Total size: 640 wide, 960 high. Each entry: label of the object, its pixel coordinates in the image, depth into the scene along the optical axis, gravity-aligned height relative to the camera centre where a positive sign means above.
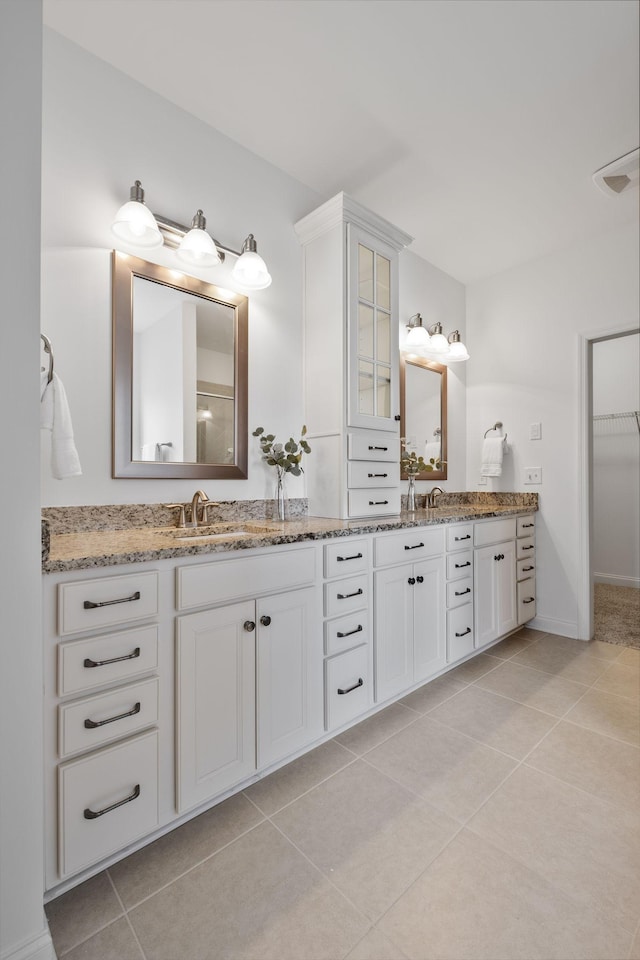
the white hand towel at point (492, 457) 3.35 +0.23
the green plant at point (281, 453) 2.21 +0.17
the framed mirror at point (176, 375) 1.79 +0.49
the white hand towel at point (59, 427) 1.26 +0.18
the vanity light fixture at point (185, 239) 1.71 +1.03
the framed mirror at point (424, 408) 3.12 +0.58
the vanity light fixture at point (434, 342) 3.04 +1.01
